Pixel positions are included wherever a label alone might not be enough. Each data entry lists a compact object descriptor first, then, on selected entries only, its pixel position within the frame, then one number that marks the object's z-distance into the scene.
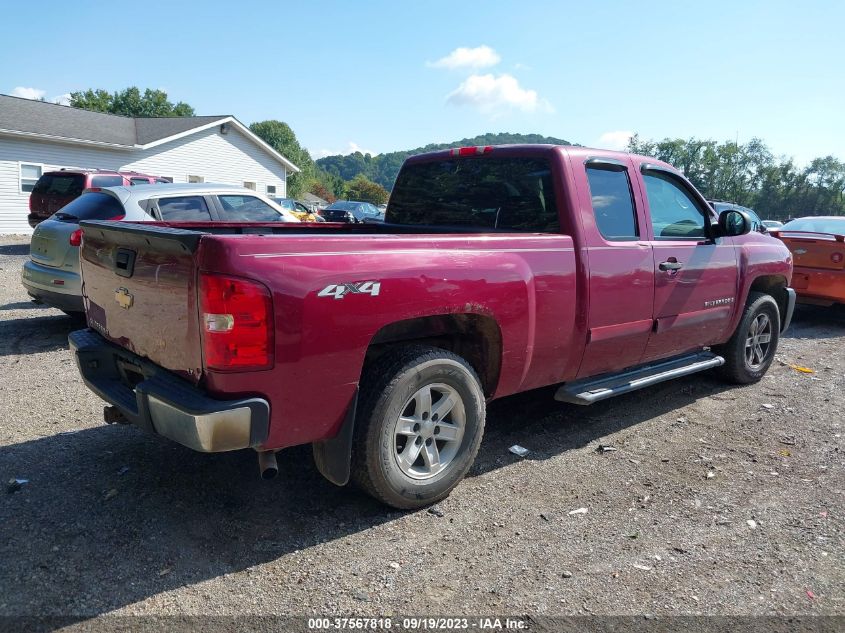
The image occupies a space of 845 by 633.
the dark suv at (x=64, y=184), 14.35
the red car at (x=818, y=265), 8.84
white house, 21.75
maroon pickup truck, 2.69
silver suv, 6.74
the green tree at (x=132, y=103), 65.56
